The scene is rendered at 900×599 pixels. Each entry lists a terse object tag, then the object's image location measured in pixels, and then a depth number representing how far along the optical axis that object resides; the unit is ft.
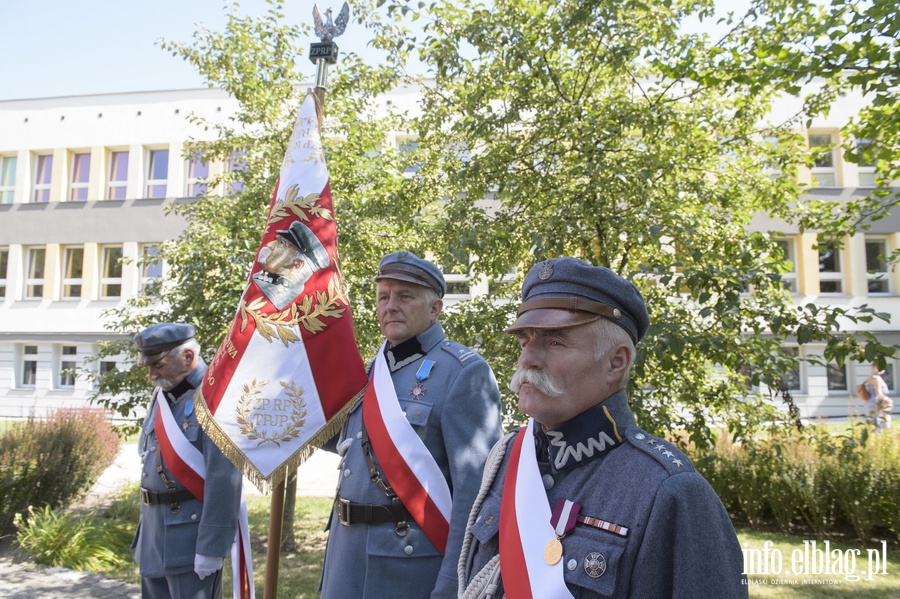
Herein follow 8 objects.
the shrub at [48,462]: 23.34
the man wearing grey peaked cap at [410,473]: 8.16
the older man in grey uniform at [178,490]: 11.03
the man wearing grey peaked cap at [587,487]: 4.54
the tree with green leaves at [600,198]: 13.73
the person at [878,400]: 25.57
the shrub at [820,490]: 21.75
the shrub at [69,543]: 20.39
